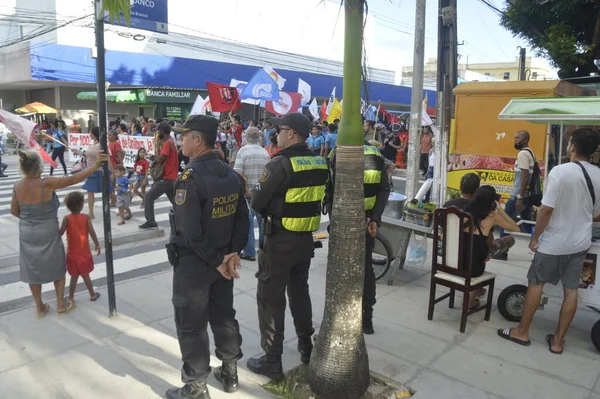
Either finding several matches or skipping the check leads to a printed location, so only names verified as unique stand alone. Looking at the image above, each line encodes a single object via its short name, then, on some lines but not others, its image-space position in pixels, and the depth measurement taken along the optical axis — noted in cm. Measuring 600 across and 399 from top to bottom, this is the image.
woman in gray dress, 454
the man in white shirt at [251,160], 626
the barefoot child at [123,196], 878
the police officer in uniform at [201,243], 313
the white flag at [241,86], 1408
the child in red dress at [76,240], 498
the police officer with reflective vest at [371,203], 445
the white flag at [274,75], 1358
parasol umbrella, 2195
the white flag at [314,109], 1914
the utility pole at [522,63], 2222
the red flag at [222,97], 1222
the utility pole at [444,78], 921
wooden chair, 452
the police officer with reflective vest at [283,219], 356
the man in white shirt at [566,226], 399
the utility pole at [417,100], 963
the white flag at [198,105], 1384
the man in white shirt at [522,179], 725
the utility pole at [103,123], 434
